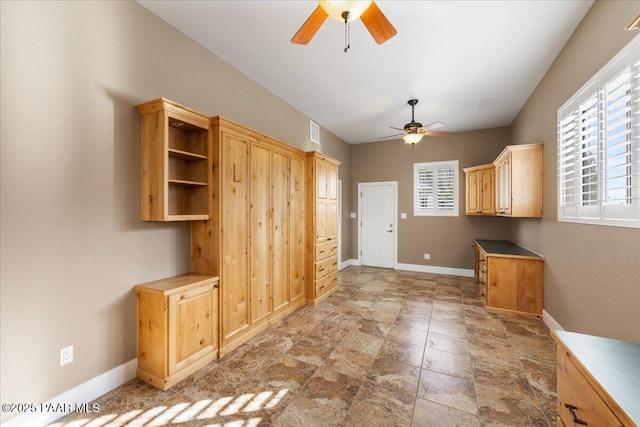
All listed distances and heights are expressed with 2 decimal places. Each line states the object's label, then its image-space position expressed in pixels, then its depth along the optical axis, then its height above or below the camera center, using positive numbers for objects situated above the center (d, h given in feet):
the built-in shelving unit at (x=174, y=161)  7.15 +1.58
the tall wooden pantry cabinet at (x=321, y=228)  13.44 -0.82
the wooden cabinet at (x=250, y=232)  8.58 -0.70
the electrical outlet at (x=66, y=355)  6.04 -3.28
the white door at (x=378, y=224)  21.36 -0.90
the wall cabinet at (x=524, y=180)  11.59 +1.46
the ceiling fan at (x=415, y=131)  13.43 +4.23
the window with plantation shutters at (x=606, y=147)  5.85 +1.78
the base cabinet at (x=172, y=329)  6.90 -3.21
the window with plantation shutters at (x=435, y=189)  19.42 +1.83
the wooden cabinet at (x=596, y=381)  2.88 -2.02
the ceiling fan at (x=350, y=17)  5.02 +4.03
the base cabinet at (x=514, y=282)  11.45 -3.13
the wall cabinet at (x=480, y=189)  16.42 +1.50
